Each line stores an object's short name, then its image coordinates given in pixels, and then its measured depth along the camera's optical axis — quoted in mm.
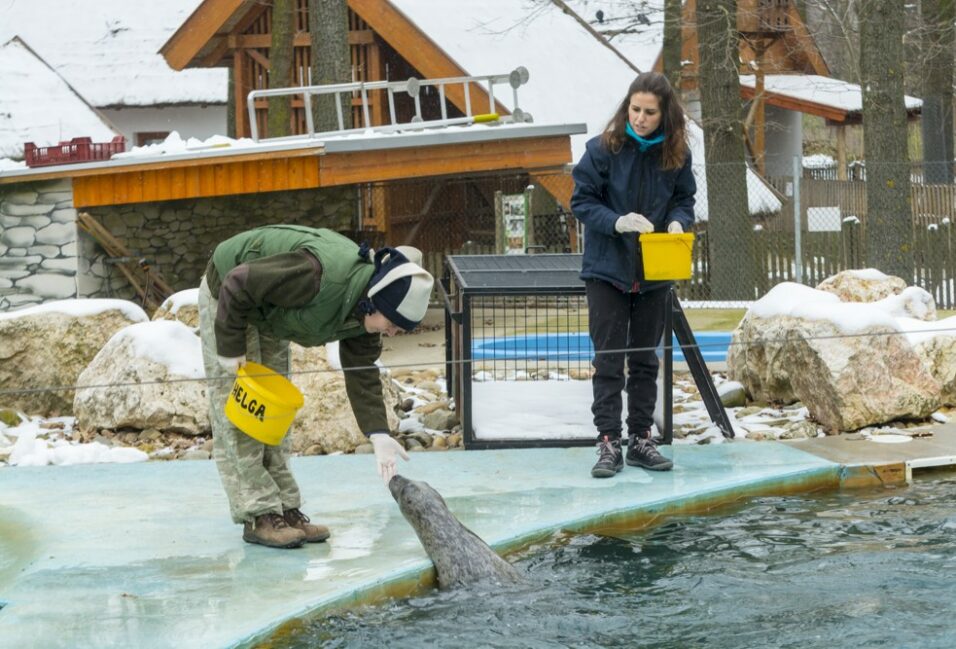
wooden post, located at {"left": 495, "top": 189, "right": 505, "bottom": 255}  16453
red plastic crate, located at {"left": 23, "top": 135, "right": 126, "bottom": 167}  13773
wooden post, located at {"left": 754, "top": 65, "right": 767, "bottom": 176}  27331
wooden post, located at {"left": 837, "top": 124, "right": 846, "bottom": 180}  29938
